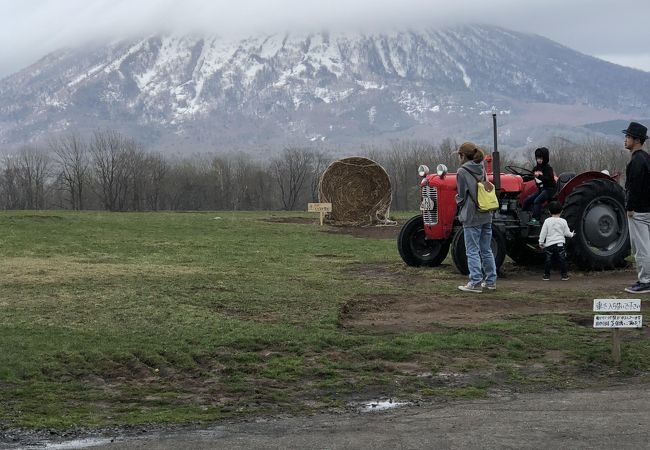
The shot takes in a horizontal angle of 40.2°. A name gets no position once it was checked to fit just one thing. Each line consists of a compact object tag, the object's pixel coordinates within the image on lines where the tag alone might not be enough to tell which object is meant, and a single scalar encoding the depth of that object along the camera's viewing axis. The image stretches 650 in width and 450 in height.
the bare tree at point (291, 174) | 84.81
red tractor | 14.87
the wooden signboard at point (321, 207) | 34.09
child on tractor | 15.03
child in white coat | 14.22
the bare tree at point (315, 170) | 83.25
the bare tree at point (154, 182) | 82.25
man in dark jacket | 11.79
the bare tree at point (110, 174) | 78.81
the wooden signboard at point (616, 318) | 8.25
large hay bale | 36.31
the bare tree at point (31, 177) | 82.19
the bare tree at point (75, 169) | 73.50
